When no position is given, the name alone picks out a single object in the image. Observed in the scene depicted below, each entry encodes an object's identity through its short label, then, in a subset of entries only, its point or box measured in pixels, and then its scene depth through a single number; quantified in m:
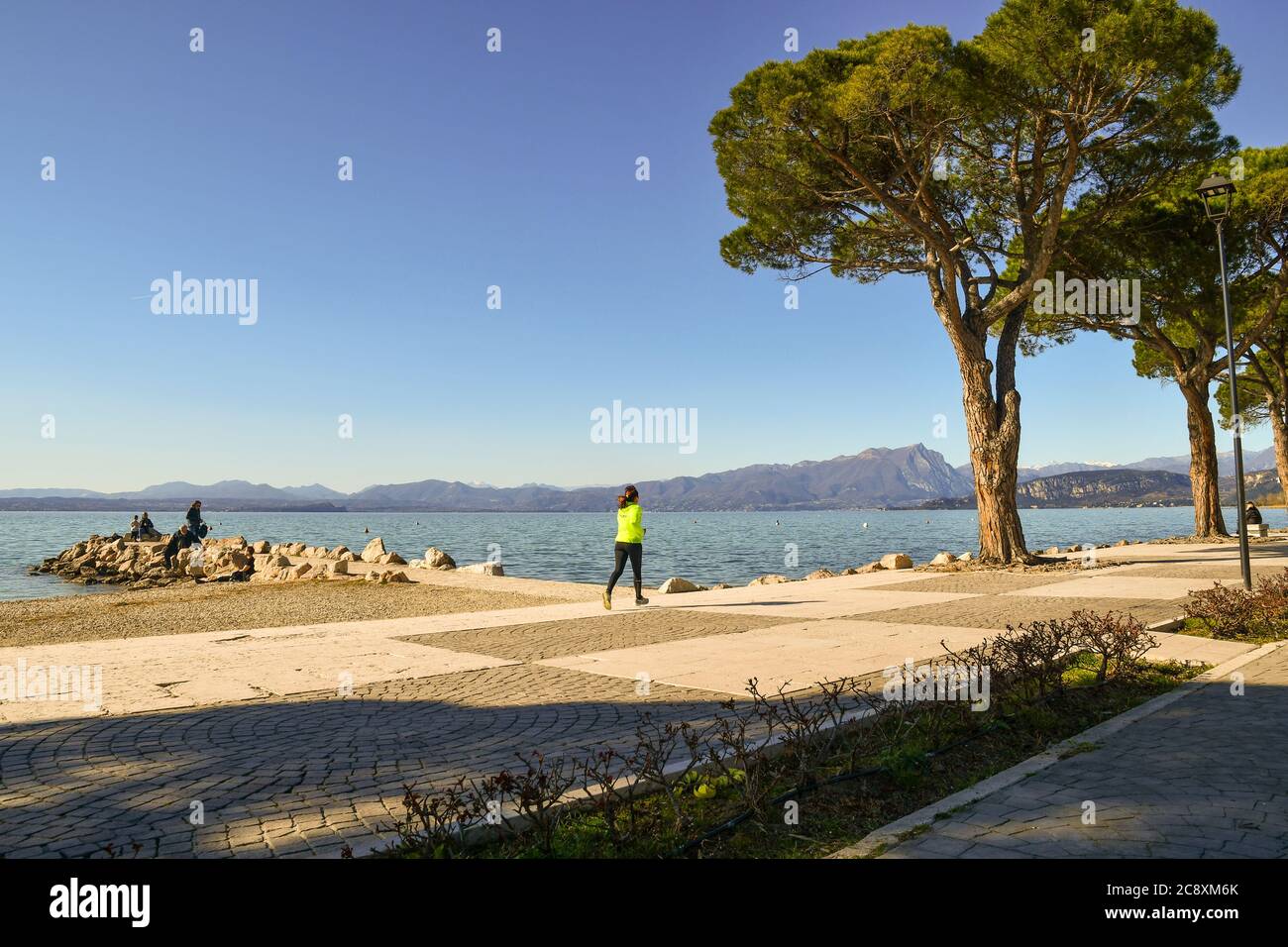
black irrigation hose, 3.59
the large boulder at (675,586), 17.17
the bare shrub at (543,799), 3.49
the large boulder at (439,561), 24.17
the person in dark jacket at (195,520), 26.56
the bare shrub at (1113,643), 6.97
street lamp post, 12.99
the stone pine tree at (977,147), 16.53
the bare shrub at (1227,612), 9.52
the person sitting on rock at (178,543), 28.05
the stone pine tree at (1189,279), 23.44
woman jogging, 13.30
